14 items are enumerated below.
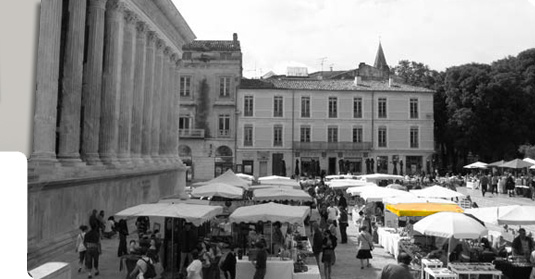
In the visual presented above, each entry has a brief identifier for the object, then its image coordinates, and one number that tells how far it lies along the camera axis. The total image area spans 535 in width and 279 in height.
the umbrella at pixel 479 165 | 37.22
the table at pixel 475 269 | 9.74
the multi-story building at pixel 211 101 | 44.53
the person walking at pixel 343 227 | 16.81
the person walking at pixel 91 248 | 11.17
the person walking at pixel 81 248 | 11.28
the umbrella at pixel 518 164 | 30.37
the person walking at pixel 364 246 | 12.88
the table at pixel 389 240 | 14.27
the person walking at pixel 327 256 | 11.73
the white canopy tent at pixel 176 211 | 10.46
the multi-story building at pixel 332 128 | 45.34
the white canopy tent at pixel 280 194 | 16.00
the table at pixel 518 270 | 10.27
